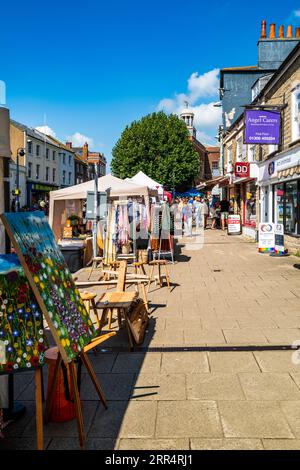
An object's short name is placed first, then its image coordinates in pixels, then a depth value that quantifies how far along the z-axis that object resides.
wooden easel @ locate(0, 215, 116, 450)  2.80
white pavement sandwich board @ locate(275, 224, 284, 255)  13.74
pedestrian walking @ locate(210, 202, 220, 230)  27.70
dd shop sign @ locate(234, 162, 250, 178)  18.95
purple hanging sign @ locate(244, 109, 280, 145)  14.20
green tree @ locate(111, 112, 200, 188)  42.66
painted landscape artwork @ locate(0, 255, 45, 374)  2.89
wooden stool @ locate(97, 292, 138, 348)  5.14
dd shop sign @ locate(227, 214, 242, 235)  22.17
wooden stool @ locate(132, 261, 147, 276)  8.47
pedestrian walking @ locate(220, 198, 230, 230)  26.26
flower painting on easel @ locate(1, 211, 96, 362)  2.85
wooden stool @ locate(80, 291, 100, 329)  5.21
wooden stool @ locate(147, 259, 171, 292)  8.89
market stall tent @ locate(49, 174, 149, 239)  12.32
